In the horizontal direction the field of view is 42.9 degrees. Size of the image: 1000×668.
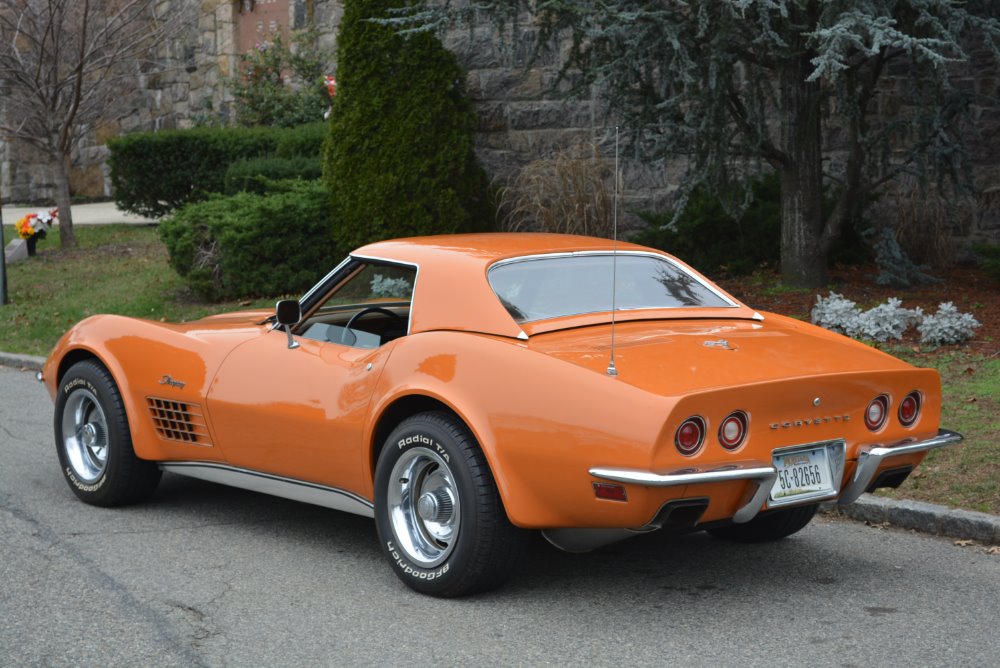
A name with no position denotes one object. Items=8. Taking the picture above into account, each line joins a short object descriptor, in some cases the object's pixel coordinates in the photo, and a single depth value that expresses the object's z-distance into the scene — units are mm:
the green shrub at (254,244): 13172
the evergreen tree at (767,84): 9609
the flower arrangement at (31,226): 17391
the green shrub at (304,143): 17312
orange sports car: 4367
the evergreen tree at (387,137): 13453
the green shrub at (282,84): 20547
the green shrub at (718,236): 12523
